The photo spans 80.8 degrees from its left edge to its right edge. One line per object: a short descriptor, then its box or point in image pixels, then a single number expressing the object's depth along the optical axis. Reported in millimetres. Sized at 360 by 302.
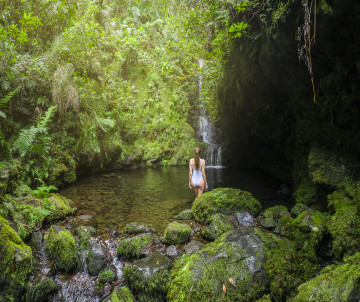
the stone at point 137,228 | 4676
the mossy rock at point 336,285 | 1951
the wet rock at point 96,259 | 3557
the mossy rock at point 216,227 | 4312
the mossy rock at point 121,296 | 2941
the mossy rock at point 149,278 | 3066
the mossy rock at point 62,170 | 7333
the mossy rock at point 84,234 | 3937
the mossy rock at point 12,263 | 2962
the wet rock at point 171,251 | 3912
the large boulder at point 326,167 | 4406
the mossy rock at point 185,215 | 5348
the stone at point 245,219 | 4895
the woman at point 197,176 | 6020
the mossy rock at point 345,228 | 2749
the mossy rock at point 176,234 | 4221
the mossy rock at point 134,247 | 3918
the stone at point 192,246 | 3888
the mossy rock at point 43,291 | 3047
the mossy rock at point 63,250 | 3598
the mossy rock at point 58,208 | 5041
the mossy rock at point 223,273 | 2801
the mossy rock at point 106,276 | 3406
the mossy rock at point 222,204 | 5102
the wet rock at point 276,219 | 4500
